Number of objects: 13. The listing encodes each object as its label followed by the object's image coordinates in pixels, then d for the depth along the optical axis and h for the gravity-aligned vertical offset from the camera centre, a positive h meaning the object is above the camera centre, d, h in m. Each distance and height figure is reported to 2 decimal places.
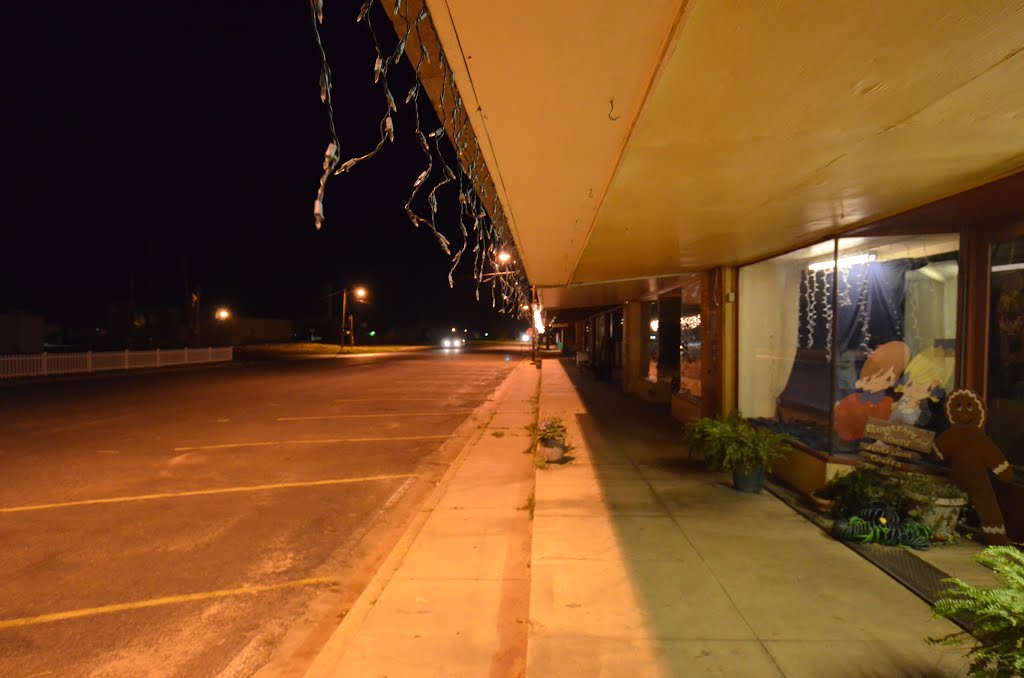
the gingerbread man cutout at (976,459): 4.73 -1.09
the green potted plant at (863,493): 5.06 -1.47
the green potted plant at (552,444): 7.99 -1.64
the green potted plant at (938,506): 4.77 -1.47
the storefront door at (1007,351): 5.17 -0.19
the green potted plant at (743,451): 6.25 -1.35
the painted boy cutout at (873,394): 6.45 -0.74
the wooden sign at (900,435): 6.04 -1.15
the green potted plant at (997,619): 2.25 -1.20
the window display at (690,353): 10.80 -0.48
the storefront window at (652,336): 15.48 -0.19
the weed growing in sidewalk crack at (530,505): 6.12 -1.92
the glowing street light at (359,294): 44.94 +2.75
